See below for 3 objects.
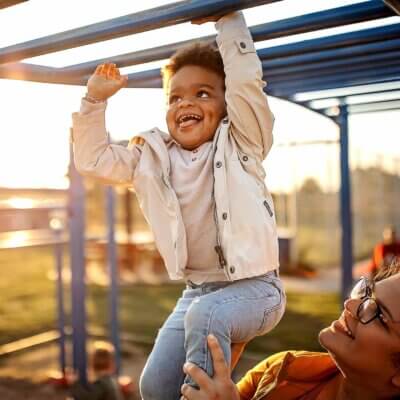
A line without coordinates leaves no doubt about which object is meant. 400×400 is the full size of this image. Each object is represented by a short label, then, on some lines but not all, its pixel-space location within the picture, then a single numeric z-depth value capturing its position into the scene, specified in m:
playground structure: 1.46
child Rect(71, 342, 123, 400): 4.07
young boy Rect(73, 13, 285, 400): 1.73
